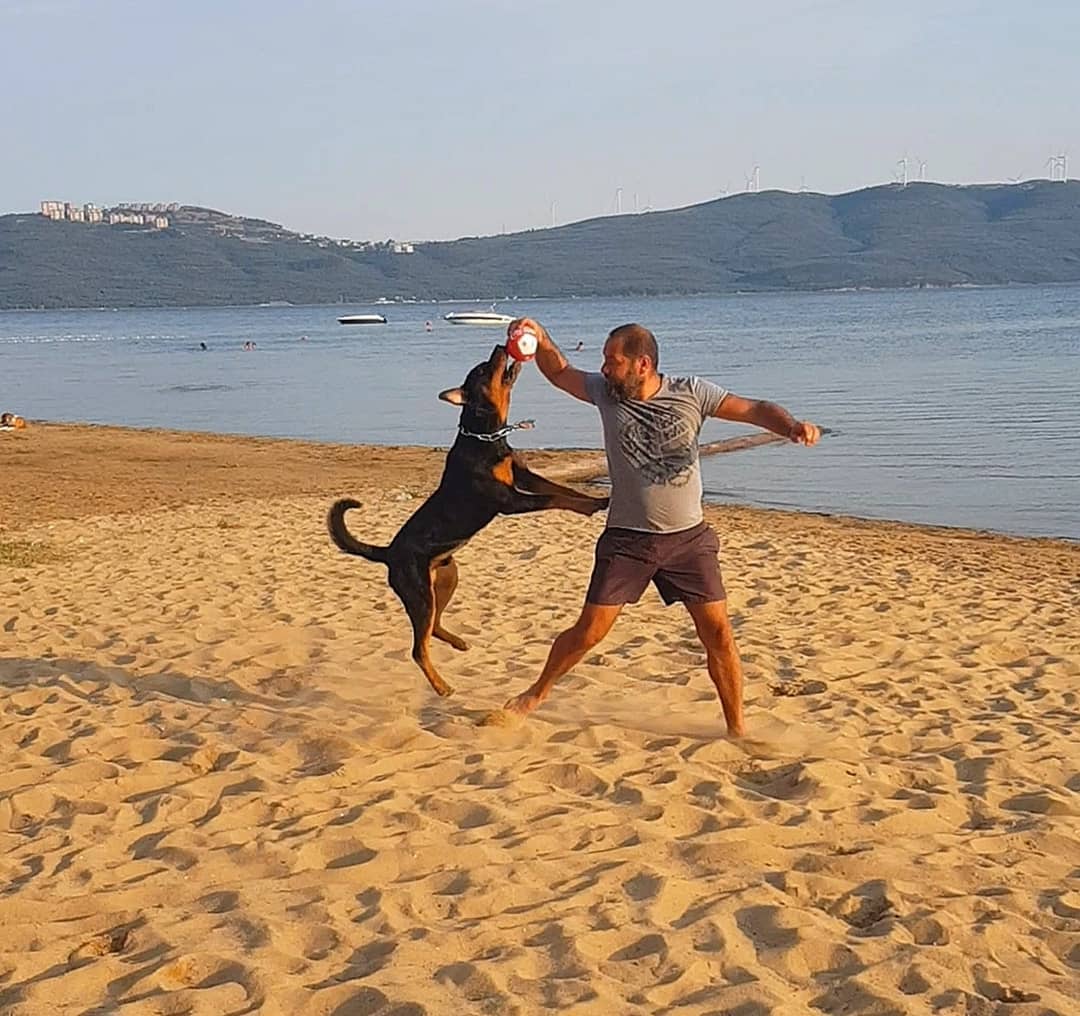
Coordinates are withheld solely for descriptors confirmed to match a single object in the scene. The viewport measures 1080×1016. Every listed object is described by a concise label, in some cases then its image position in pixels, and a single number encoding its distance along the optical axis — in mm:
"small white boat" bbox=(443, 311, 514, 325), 86375
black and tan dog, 5633
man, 5277
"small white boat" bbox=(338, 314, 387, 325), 96550
